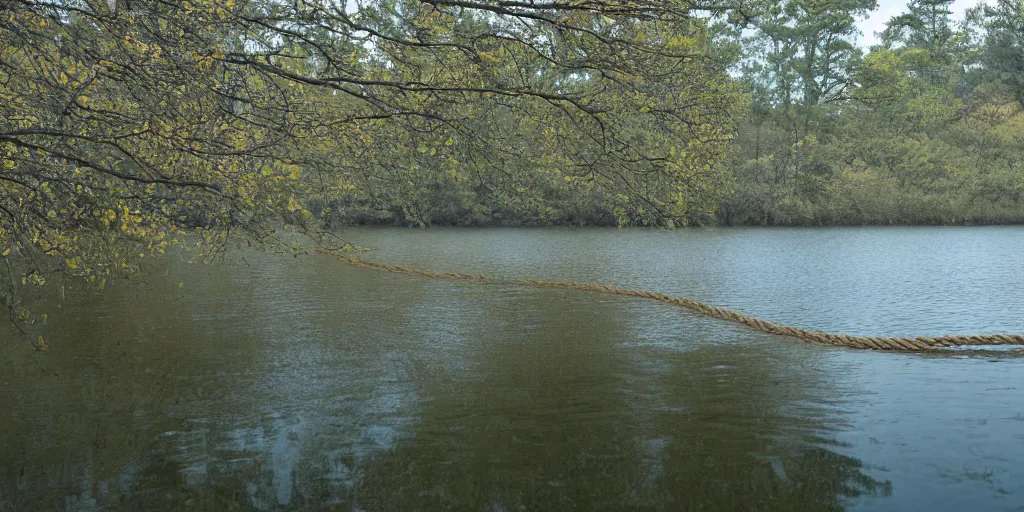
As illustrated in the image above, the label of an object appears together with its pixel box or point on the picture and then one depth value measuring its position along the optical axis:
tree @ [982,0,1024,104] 51.75
